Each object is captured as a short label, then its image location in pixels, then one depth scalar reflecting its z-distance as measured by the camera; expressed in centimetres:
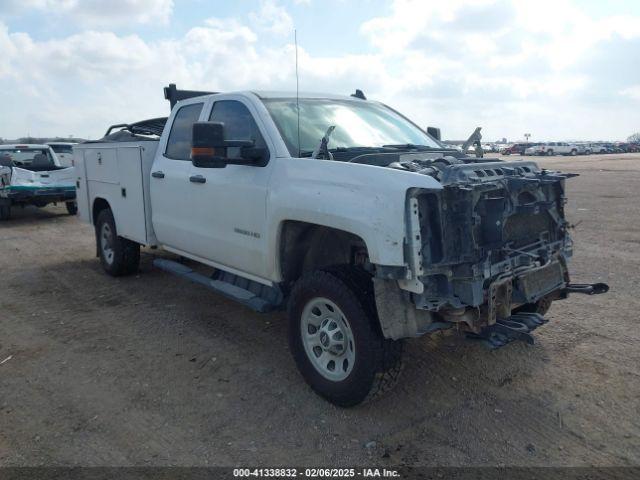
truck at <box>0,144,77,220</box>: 1271
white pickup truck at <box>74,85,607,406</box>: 330
